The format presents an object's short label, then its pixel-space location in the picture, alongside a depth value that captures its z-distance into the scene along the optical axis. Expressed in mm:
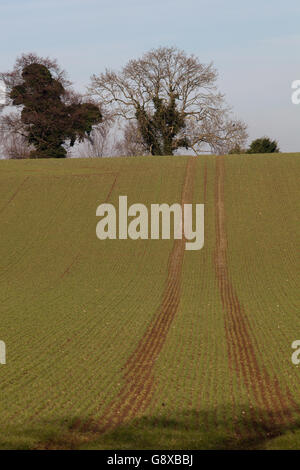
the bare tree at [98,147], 150625
